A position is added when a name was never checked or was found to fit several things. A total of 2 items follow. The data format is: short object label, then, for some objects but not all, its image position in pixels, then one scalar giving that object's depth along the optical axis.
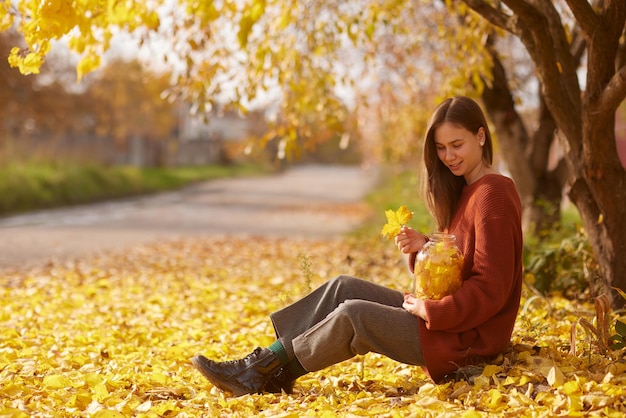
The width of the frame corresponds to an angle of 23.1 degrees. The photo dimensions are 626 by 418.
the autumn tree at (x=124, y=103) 57.49
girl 6.22
